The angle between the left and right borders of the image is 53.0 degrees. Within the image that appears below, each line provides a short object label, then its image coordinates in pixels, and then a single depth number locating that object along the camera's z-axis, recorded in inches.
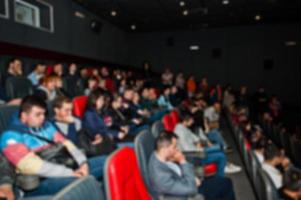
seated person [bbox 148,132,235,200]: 82.4
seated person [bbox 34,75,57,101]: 144.7
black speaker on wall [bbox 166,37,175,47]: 515.8
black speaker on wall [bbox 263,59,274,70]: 477.4
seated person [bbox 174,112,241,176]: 135.5
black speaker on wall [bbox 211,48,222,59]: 502.0
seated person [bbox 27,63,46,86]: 177.7
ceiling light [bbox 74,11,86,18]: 314.5
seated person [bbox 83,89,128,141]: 118.5
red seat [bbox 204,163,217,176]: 134.3
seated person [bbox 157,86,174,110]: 238.5
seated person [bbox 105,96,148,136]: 143.0
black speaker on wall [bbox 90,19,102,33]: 352.5
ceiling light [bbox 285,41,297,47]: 462.5
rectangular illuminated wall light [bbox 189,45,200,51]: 510.0
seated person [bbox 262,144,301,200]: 137.5
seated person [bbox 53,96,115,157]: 99.4
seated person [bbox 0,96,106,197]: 70.7
